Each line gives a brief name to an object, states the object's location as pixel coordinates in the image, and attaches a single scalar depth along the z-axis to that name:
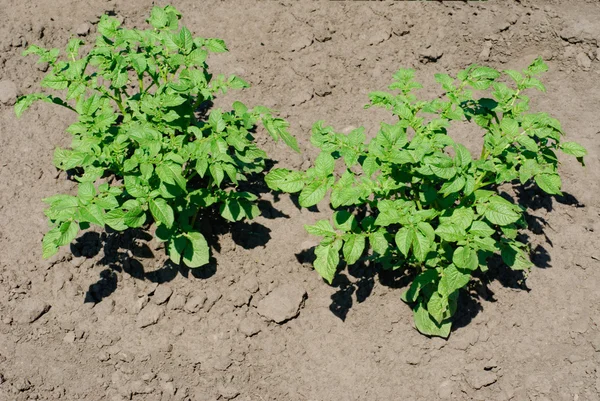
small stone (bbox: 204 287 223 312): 4.21
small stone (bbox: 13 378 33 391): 3.95
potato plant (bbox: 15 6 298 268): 3.42
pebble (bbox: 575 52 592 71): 4.95
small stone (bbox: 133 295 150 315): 4.18
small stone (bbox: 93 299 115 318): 4.17
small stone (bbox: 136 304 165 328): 4.14
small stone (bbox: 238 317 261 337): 4.13
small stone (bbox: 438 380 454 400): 3.98
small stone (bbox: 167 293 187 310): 4.20
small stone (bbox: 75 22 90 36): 5.12
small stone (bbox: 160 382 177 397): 3.98
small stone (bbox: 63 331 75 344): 4.10
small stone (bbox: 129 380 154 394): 3.97
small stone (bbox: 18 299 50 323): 4.12
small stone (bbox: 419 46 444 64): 5.07
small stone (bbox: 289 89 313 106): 4.93
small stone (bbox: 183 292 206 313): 4.19
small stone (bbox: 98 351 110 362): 4.05
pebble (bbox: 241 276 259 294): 4.24
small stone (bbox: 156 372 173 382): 4.01
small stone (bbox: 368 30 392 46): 5.14
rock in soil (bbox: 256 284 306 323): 4.16
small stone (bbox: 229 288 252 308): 4.21
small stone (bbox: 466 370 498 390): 3.98
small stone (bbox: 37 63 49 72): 4.92
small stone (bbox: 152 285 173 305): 4.19
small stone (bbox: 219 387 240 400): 3.98
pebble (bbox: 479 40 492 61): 5.04
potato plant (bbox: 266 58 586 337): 3.30
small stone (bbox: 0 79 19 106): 4.83
